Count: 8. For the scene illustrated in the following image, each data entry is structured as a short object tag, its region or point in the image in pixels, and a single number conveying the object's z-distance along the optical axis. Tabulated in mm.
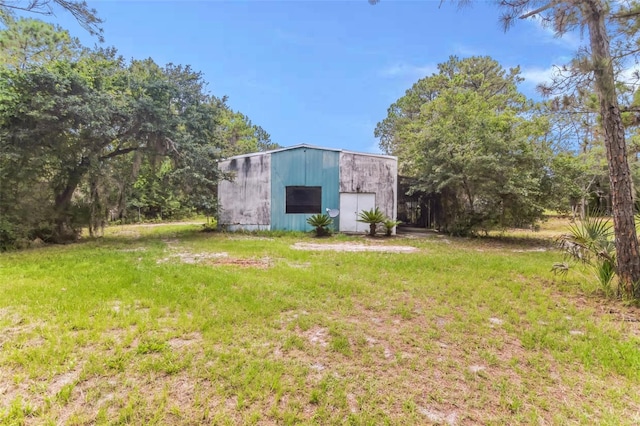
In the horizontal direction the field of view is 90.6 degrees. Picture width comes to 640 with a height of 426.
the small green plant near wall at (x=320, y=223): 11141
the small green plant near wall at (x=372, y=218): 11297
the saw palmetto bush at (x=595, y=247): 4562
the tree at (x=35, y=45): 7379
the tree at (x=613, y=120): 4242
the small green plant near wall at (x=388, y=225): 11383
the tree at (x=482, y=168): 9961
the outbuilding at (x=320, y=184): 11867
